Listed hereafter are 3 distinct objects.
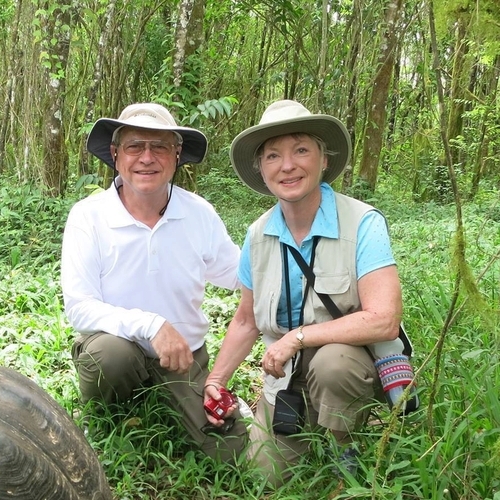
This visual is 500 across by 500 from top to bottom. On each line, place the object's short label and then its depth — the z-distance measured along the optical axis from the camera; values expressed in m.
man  2.70
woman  2.38
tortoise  1.57
